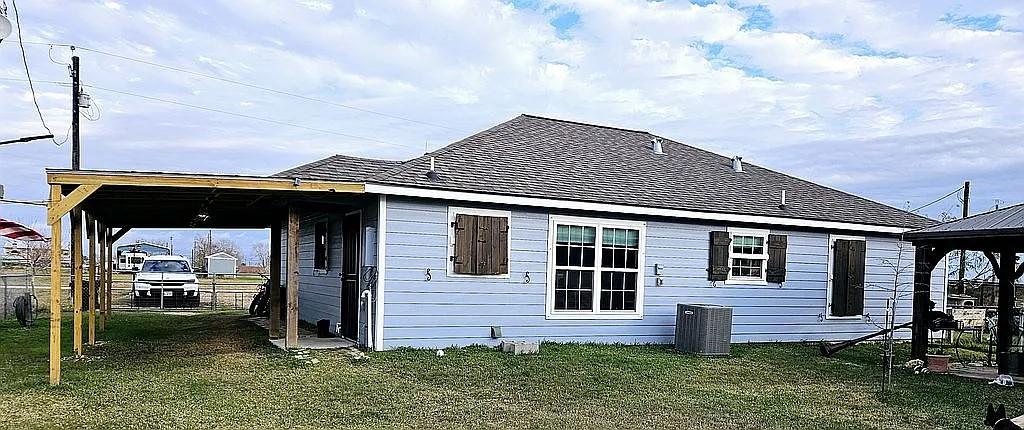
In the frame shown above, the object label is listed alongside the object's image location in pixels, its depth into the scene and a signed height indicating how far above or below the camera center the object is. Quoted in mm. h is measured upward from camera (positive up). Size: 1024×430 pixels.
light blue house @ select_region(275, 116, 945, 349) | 9664 +62
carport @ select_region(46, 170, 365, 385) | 7145 +477
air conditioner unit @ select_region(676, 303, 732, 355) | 10195 -1026
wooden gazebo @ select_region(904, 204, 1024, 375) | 8547 +131
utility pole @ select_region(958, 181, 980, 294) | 24591 +1862
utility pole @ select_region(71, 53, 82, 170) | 20475 +3301
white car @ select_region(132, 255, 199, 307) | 18734 -1155
